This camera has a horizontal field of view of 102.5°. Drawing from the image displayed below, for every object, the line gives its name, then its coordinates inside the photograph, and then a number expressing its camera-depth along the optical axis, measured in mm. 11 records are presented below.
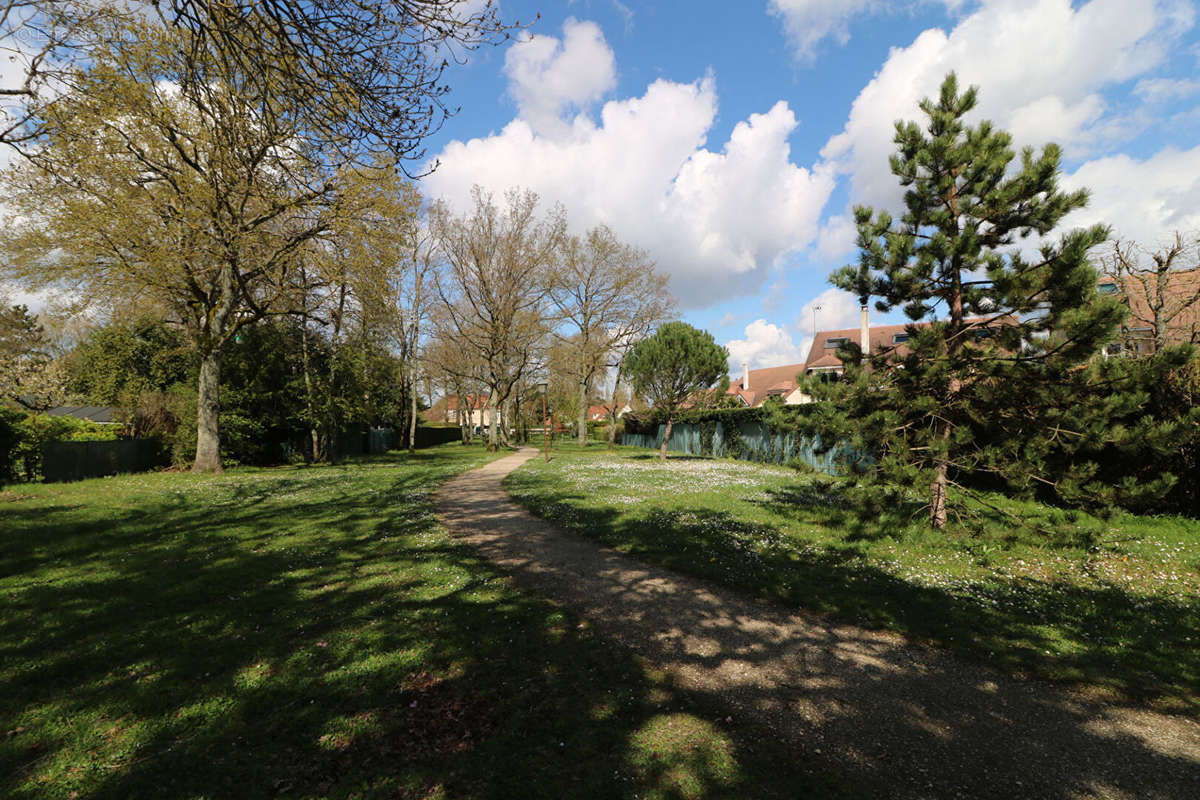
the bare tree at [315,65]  4613
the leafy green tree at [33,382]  18141
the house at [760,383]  56938
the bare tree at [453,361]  34438
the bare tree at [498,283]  28531
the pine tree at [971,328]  6766
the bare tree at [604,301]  36281
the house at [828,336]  45306
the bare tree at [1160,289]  14117
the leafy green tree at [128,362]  19734
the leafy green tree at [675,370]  23703
